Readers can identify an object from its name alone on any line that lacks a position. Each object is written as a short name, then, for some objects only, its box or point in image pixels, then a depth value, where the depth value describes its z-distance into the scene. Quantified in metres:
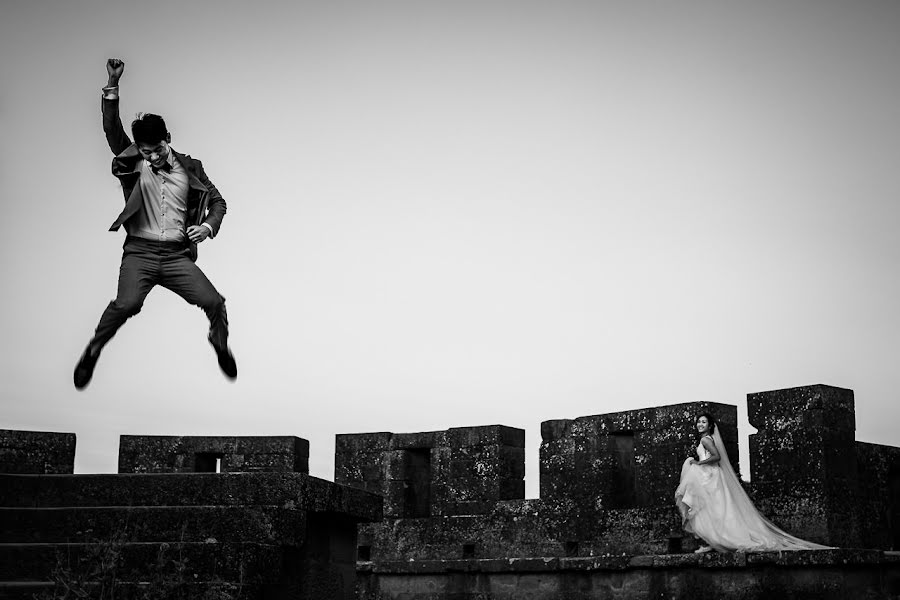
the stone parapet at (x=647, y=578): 12.34
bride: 12.84
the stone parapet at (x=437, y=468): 15.80
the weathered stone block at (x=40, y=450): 12.25
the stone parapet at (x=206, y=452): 15.60
